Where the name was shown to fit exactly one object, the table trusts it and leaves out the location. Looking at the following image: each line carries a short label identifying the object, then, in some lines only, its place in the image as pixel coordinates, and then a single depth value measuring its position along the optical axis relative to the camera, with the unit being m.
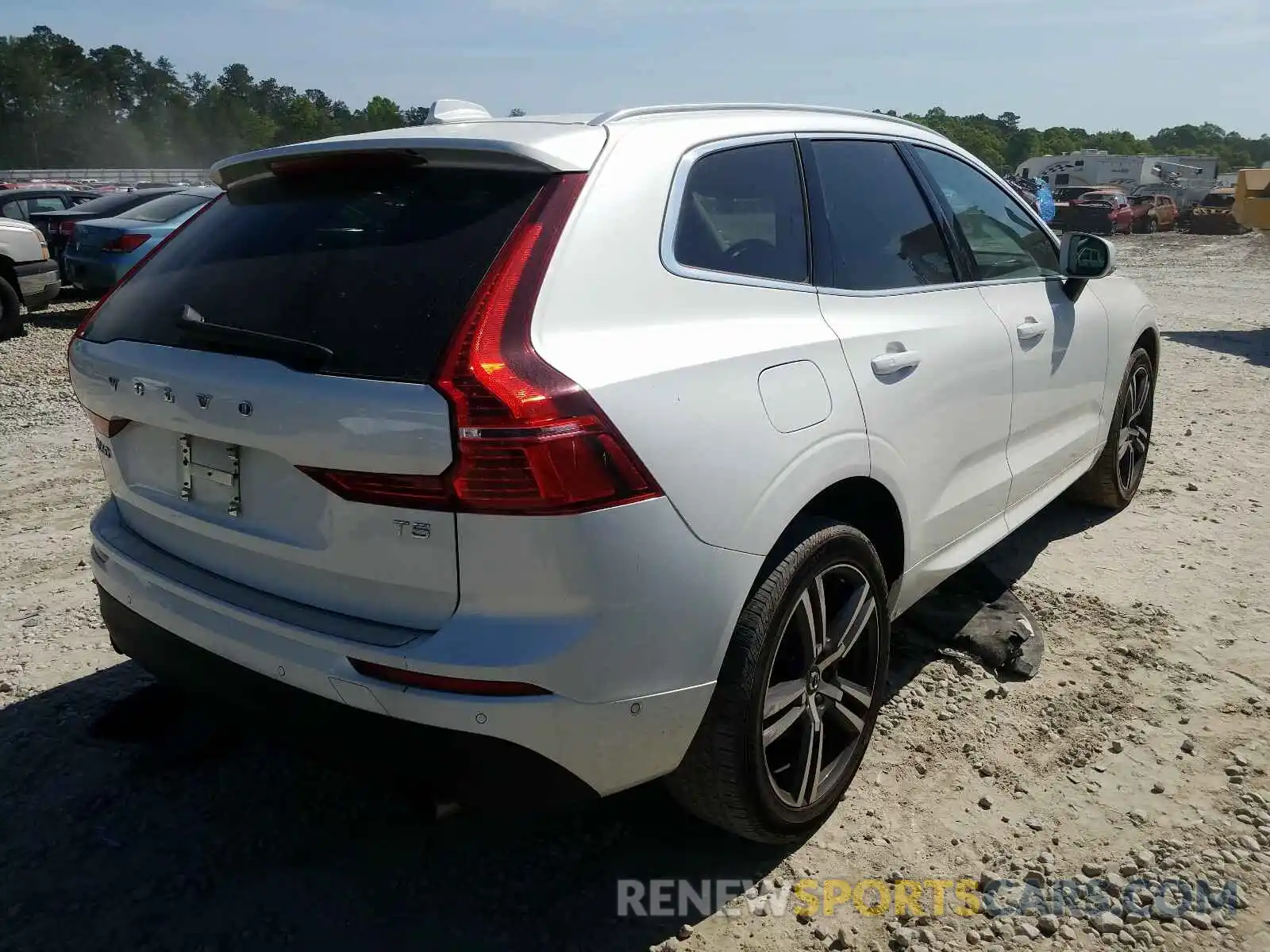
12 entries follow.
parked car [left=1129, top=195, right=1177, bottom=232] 35.78
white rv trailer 44.50
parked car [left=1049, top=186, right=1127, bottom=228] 32.91
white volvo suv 2.00
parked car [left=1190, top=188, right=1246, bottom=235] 35.25
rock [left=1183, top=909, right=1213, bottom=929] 2.48
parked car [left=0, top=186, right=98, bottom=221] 16.52
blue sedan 12.06
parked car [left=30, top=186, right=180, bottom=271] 13.68
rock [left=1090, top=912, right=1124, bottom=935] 2.47
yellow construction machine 14.65
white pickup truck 10.75
